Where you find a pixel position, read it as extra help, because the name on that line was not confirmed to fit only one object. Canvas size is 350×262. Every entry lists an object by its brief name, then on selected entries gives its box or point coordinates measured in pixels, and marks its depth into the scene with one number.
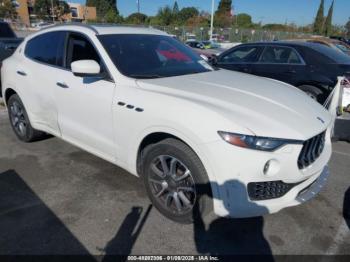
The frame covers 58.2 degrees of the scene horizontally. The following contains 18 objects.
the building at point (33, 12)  77.55
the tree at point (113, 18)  65.18
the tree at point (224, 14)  67.00
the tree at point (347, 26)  65.10
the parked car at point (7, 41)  8.41
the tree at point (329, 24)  62.17
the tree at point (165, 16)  60.87
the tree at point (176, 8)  79.66
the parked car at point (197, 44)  29.52
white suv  2.42
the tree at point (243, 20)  70.09
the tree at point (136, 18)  62.98
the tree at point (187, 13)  78.21
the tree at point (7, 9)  63.69
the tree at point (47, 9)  77.83
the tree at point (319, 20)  65.69
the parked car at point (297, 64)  5.97
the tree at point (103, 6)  92.94
